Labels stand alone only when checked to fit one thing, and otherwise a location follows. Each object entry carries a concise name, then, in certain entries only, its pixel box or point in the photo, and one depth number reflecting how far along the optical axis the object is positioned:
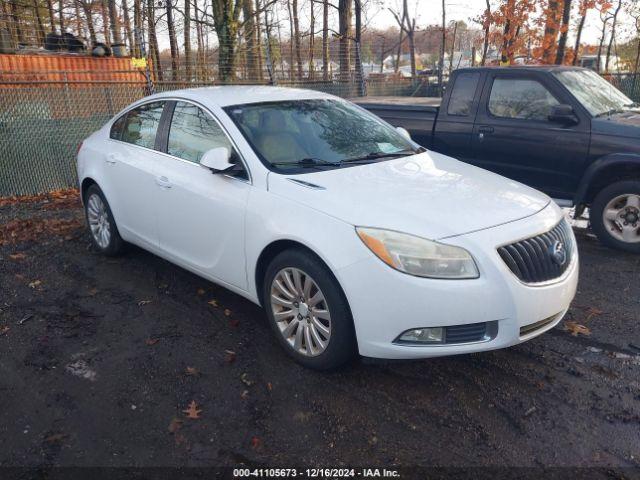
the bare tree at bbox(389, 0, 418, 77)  37.84
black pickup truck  5.76
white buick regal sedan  3.08
